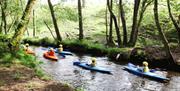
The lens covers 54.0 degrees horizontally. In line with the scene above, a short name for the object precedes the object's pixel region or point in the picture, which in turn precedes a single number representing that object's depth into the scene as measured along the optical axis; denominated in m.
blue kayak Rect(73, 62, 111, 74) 9.75
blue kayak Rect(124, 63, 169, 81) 8.85
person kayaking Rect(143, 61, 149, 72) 9.35
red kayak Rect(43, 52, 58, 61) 12.08
